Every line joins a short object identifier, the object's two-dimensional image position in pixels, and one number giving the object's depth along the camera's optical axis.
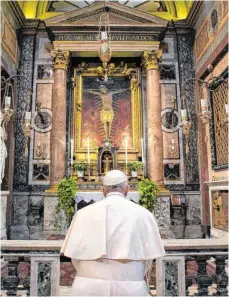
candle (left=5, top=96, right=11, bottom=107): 6.92
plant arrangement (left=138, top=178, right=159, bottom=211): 8.34
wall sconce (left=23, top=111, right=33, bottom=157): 8.25
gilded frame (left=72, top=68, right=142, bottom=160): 9.96
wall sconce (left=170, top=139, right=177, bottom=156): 9.89
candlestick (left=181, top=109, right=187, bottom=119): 8.12
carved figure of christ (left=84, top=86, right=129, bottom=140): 9.86
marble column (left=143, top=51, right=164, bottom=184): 9.23
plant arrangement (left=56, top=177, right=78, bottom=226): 8.27
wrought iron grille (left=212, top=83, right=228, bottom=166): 7.90
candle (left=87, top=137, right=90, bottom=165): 9.21
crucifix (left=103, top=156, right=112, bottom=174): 9.33
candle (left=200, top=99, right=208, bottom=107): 7.59
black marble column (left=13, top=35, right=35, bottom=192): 9.64
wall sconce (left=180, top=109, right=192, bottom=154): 8.12
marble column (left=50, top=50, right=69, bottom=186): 9.16
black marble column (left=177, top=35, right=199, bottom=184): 9.71
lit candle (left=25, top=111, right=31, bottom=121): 8.26
